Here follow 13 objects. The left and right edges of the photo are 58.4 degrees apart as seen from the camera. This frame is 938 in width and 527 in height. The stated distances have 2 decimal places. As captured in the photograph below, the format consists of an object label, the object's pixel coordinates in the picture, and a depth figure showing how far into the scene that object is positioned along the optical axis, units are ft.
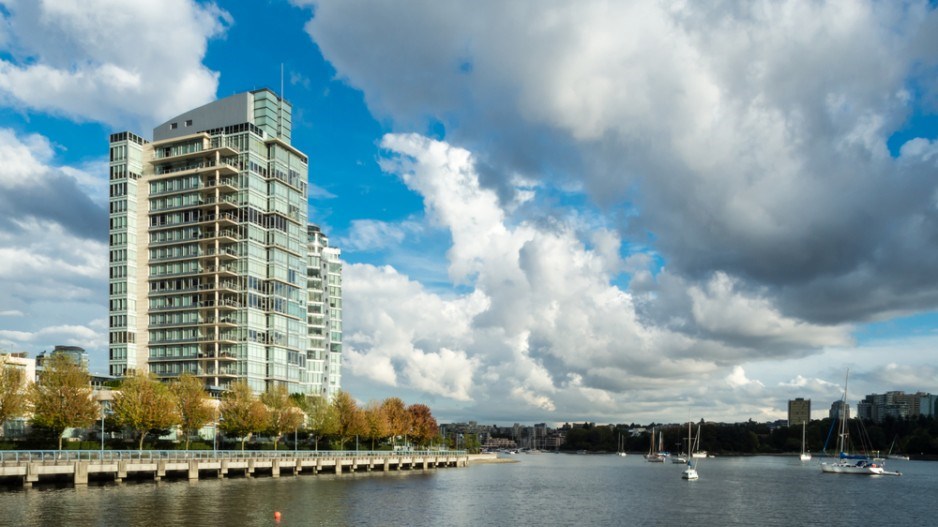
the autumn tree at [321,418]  556.10
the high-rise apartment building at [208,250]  602.85
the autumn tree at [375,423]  601.13
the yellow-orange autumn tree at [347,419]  573.33
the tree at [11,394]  340.18
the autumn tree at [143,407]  405.80
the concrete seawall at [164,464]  310.45
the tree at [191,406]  444.96
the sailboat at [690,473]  547.08
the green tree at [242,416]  472.44
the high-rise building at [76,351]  622.54
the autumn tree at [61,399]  365.81
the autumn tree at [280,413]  498.28
